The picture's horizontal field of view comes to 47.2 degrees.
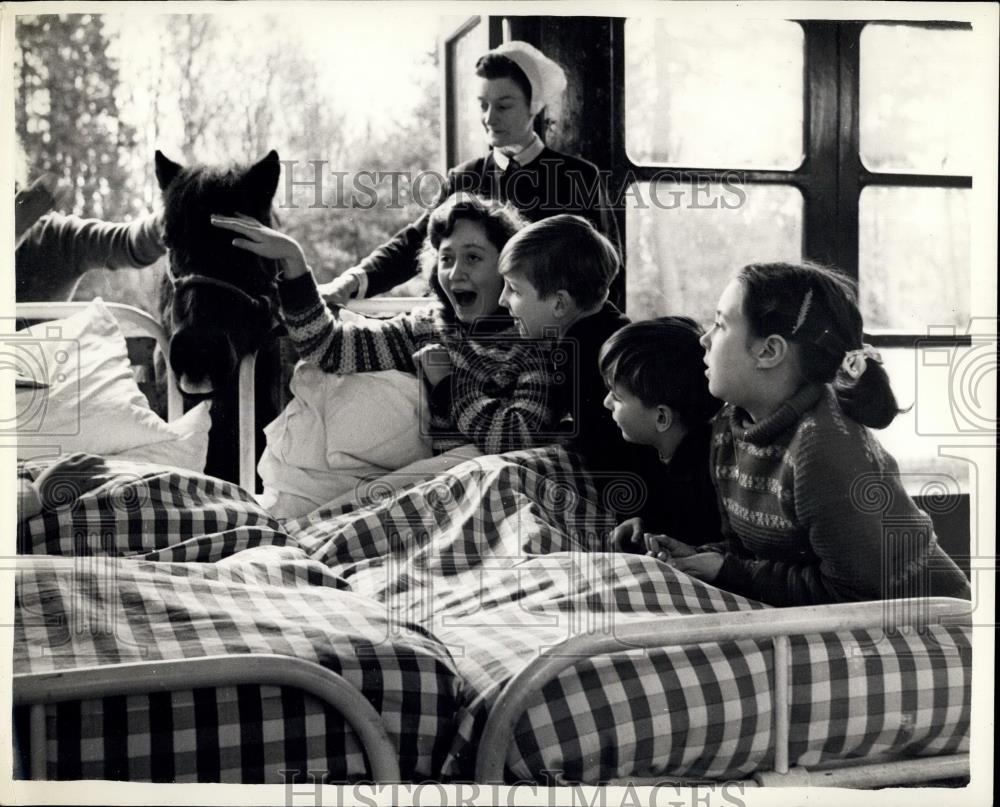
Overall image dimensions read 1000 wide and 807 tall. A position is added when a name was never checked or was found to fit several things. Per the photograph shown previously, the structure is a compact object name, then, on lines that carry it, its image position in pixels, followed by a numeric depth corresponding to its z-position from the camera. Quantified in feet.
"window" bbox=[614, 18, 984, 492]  5.66
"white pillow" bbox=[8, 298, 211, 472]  5.80
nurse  5.80
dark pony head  5.88
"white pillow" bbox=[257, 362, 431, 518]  6.08
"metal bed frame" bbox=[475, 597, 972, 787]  4.43
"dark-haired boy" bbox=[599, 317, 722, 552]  5.58
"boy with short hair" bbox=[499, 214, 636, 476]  5.76
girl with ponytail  5.27
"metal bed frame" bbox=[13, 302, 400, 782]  4.19
